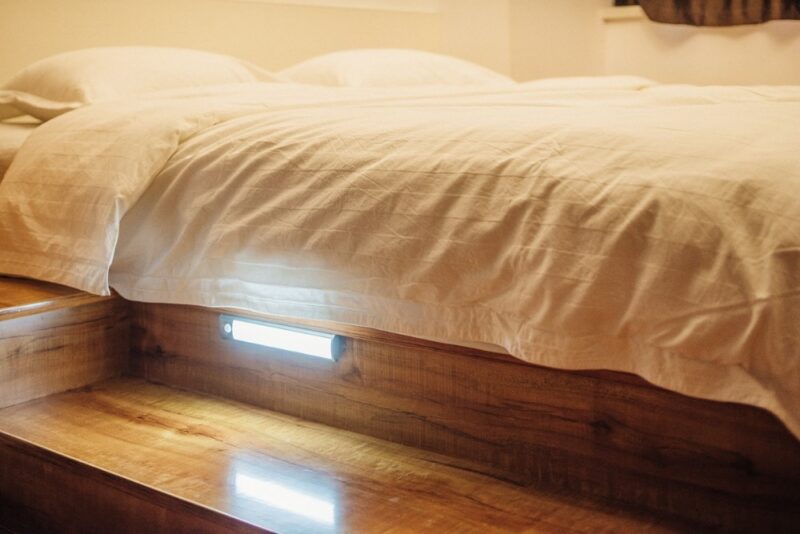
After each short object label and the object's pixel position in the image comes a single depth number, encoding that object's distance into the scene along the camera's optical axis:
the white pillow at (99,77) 2.12
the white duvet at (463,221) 0.98
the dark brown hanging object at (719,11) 3.54
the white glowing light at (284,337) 1.41
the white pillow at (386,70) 2.81
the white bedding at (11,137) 1.92
